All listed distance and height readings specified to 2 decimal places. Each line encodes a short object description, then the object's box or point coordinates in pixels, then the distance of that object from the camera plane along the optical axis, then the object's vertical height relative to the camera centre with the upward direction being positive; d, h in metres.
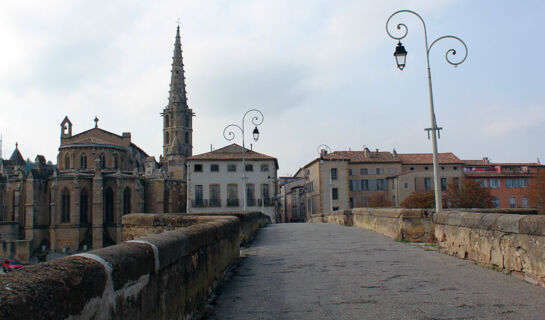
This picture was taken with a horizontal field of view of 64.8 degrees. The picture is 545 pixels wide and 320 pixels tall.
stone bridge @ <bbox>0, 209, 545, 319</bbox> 2.45 -1.32
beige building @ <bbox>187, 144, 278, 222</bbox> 57.75 +2.06
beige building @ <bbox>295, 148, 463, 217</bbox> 64.06 +2.57
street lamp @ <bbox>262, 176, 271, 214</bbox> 56.51 +0.93
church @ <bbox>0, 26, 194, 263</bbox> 60.66 +0.64
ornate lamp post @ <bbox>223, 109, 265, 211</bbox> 25.75 +4.21
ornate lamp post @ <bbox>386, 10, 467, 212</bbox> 11.45 +3.42
